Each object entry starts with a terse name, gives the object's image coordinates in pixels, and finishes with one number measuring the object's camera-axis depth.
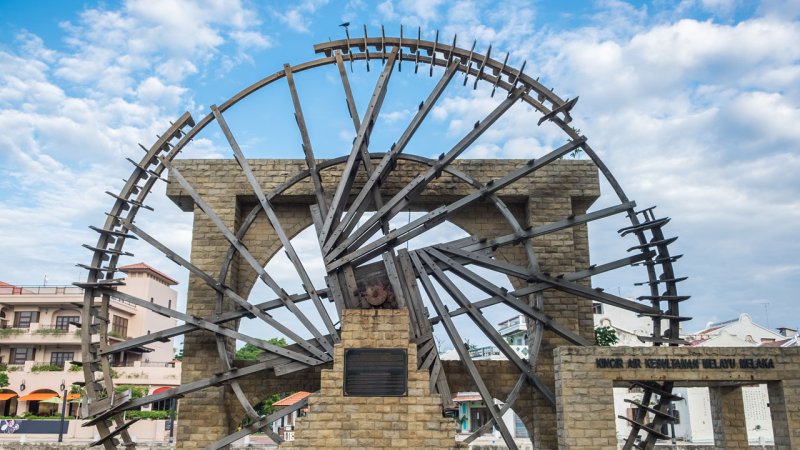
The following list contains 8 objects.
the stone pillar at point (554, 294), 14.22
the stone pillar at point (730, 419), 13.09
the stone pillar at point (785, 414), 10.83
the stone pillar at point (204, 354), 14.12
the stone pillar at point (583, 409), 10.83
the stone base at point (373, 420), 10.82
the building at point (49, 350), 31.72
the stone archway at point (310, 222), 14.58
